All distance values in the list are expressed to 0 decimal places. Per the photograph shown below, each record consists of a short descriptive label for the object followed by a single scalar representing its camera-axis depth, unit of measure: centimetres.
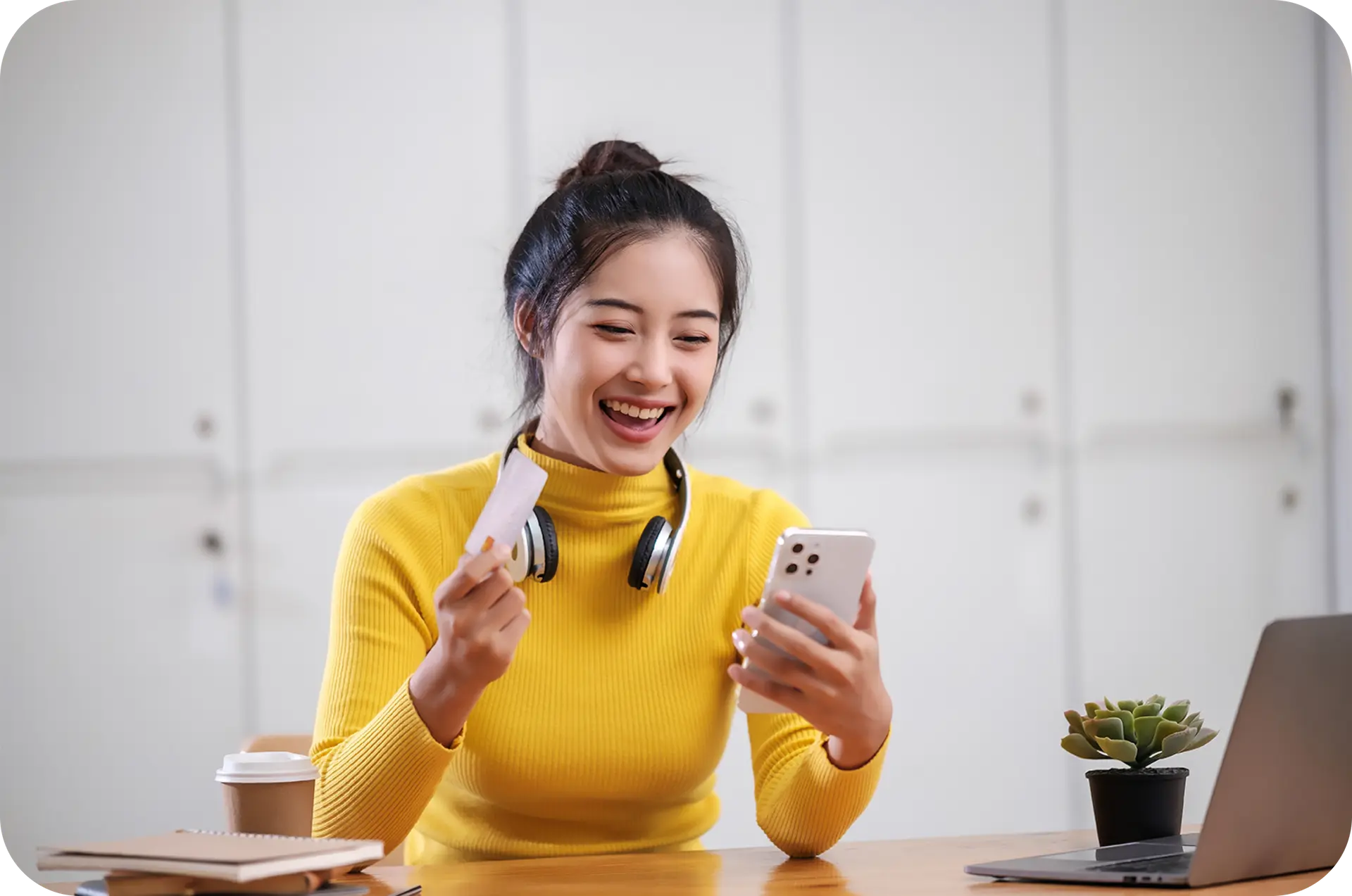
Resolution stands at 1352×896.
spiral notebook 253
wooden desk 270
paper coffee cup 269
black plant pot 280
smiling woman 297
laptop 260
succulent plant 280
